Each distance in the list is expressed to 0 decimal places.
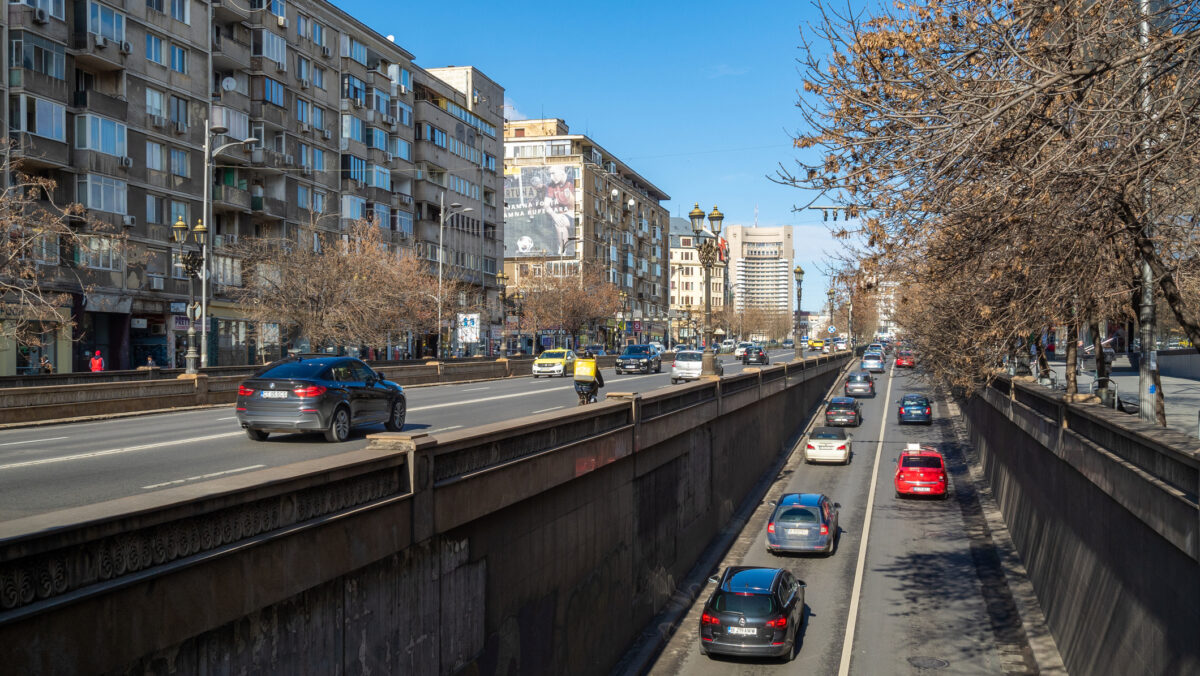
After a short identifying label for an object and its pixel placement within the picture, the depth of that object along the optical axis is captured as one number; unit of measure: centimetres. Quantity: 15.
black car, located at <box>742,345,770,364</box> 6984
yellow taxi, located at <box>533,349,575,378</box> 5072
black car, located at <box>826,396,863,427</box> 5256
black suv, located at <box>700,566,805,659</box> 1786
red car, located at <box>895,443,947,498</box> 3411
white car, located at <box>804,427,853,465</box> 4159
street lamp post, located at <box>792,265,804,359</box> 5366
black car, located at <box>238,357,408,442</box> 1697
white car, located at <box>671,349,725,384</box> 4412
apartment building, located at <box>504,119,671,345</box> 10938
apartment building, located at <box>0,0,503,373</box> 4181
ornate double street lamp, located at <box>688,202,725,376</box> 2797
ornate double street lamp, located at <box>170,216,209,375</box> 3161
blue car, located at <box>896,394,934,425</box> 5597
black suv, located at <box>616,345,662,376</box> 5538
